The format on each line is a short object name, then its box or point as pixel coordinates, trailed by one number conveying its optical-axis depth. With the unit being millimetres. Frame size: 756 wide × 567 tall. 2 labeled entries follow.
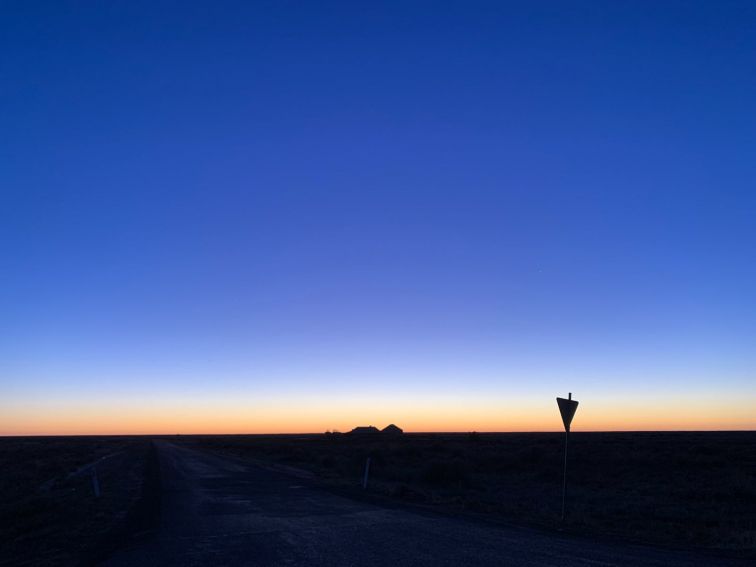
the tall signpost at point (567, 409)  14898
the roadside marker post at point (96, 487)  22281
